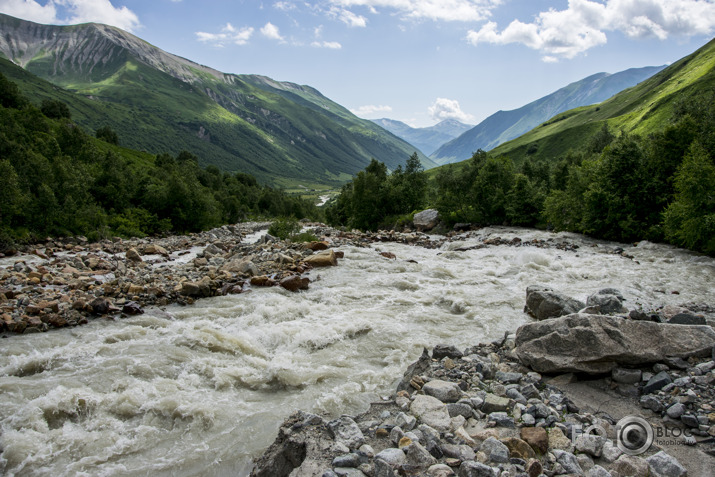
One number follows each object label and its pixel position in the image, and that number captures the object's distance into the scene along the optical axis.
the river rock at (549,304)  15.19
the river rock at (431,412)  7.73
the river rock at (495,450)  6.41
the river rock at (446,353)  11.79
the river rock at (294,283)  22.27
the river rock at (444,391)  8.83
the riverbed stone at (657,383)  8.59
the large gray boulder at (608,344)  9.41
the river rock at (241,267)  24.56
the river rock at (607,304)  14.43
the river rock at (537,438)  6.75
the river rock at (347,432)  7.25
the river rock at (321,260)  28.41
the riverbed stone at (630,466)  5.95
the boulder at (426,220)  61.75
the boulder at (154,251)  35.98
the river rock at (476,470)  5.95
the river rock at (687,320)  11.48
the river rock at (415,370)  10.11
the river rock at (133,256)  30.60
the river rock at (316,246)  34.44
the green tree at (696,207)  26.77
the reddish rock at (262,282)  22.92
